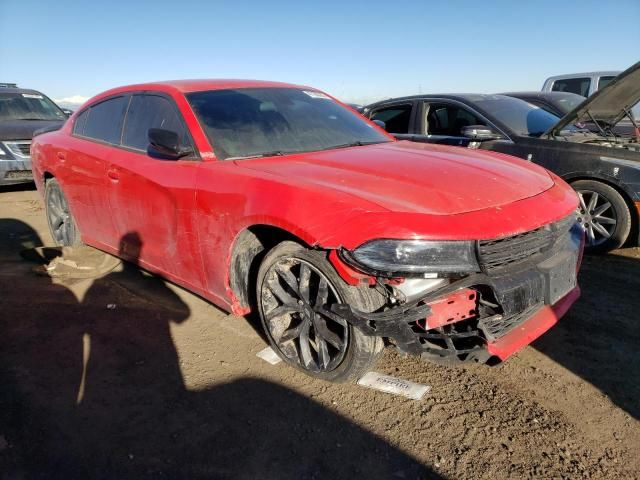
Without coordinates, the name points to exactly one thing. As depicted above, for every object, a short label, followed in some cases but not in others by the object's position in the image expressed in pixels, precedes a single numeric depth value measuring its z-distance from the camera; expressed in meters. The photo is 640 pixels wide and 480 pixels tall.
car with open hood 4.50
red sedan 2.19
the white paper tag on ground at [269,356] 2.89
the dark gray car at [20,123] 7.98
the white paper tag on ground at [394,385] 2.56
